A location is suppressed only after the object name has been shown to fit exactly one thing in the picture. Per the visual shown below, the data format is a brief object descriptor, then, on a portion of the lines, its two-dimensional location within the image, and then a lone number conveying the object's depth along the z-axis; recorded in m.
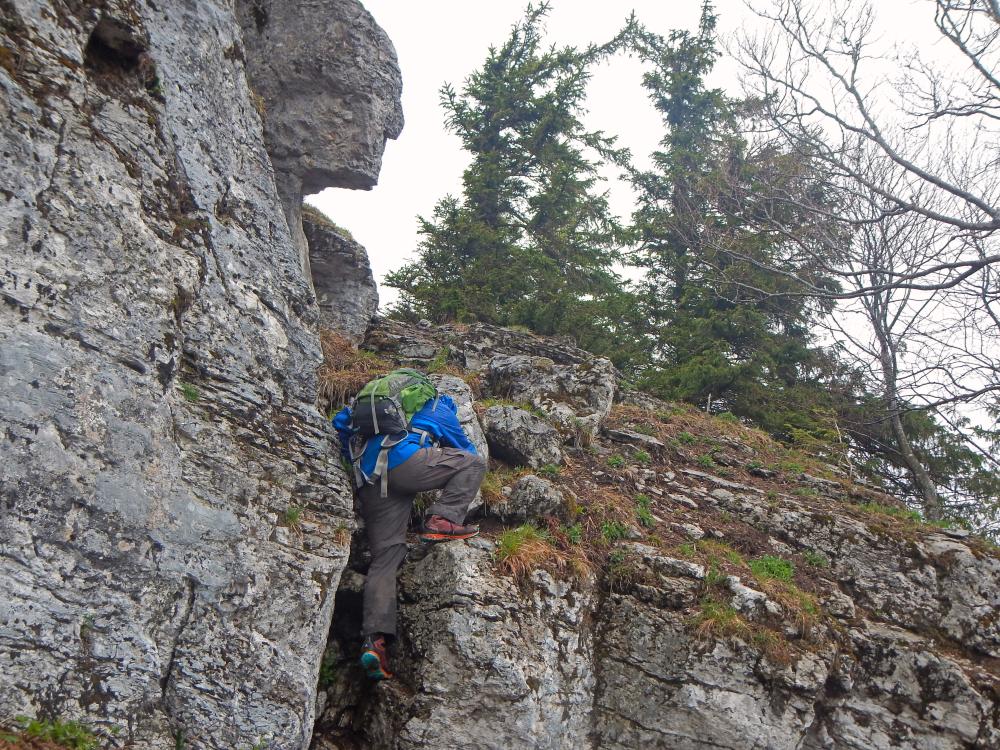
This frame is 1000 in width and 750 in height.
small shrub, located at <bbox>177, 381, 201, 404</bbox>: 5.95
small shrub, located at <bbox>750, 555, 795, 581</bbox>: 8.16
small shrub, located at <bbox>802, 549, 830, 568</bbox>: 8.77
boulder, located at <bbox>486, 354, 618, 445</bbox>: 11.12
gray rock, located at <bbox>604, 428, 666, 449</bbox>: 11.21
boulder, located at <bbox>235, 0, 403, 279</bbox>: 11.42
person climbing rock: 6.61
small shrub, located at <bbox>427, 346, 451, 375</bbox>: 11.73
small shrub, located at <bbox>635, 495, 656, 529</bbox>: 8.80
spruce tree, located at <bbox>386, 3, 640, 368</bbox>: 16.80
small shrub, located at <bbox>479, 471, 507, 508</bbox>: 7.94
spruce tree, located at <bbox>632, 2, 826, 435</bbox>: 11.48
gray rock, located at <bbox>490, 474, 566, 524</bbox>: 7.87
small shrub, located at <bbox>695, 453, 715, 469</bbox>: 11.11
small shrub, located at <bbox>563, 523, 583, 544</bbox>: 7.89
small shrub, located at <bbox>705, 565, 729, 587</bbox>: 7.66
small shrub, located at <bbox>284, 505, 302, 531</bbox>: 6.12
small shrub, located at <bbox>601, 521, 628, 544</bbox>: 8.25
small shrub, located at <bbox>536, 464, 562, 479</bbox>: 9.21
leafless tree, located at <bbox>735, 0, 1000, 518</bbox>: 7.96
